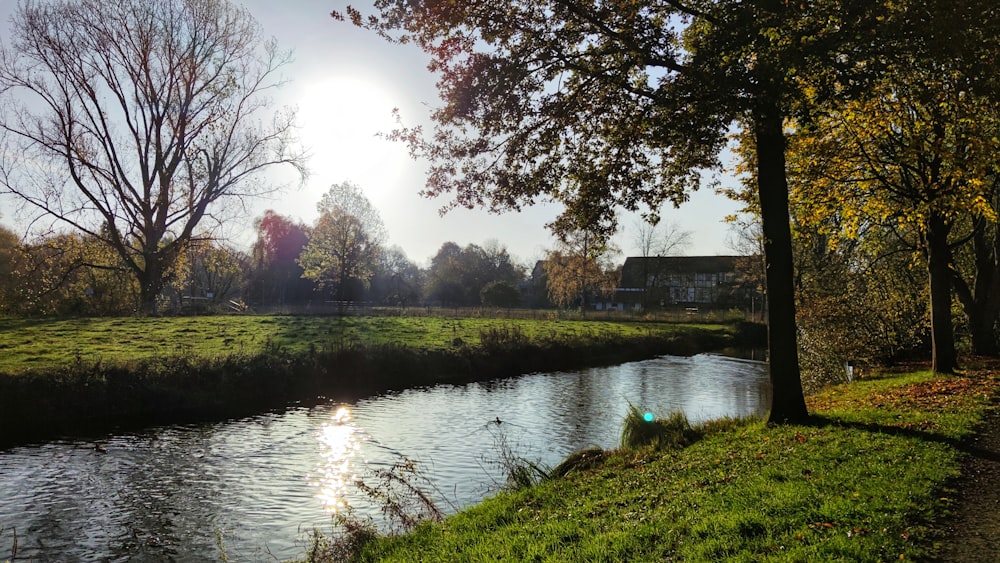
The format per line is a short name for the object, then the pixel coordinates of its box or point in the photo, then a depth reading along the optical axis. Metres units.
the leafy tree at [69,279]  31.19
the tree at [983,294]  18.75
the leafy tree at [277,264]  69.62
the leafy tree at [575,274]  59.62
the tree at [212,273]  34.72
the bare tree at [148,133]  30.09
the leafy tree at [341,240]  48.66
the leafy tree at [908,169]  12.95
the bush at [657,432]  11.77
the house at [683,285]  70.00
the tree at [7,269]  32.22
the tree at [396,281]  74.84
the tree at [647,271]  66.94
